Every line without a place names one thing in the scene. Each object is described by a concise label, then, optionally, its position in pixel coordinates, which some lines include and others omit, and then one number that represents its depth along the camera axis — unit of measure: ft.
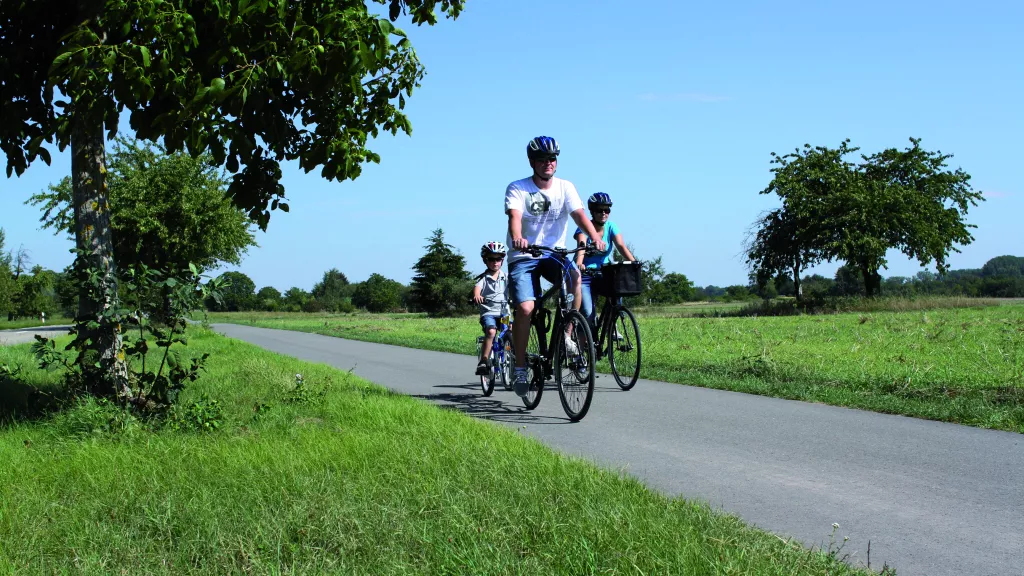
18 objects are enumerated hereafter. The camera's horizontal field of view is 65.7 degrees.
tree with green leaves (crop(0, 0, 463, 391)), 15.66
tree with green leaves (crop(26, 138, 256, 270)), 106.73
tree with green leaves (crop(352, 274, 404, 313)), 379.14
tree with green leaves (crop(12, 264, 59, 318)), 230.27
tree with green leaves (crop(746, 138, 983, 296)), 129.70
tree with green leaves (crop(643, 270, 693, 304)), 233.14
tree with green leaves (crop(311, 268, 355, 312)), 503.20
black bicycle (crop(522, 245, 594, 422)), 22.02
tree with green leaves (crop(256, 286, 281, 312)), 402.37
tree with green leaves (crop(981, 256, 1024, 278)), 366.43
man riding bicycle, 22.54
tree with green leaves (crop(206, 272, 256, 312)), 462.60
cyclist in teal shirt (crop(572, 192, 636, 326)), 30.25
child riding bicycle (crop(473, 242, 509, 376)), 29.09
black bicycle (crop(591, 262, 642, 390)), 26.78
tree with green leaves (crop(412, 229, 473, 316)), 224.53
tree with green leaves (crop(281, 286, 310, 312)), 393.09
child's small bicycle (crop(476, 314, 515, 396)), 28.81
